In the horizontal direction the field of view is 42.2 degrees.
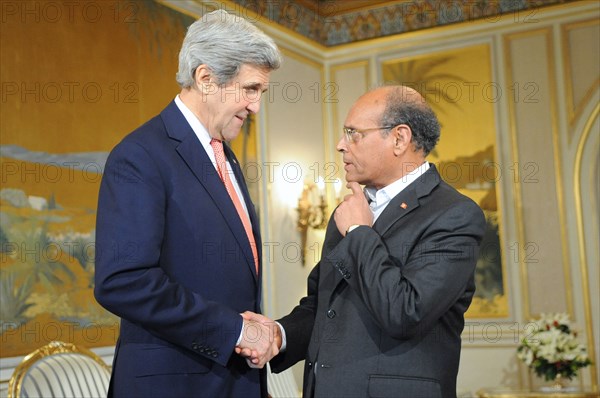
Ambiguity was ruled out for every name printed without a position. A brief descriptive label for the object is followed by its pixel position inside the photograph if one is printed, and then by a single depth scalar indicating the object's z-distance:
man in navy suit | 2.14
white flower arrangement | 6.07
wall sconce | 7.32
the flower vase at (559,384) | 6.21
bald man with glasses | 2.30
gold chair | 3.68
